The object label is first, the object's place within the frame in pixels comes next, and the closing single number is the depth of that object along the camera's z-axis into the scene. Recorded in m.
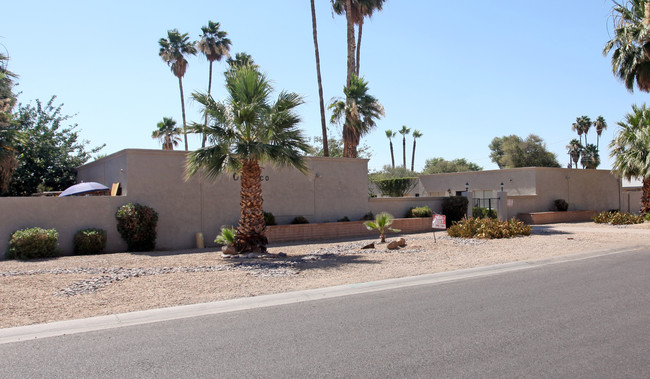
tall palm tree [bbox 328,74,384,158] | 30.83
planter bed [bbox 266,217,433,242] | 20.41
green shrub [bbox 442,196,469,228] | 26.27
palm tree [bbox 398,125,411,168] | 73.80
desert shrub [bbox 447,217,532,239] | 19.88
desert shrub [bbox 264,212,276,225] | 20.58
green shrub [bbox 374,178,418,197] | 40.72
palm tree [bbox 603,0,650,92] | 24.80
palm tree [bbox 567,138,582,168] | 60.97
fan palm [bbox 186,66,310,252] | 14.20
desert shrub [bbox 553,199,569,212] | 32.72
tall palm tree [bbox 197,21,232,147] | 44.41
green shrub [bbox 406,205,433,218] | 25.17
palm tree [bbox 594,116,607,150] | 64.86
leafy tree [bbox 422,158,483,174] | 65.12
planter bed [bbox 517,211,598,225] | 29.81
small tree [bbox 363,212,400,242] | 18.16
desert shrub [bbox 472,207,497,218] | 26.98
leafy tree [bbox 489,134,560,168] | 55.25
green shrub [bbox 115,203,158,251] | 17.27
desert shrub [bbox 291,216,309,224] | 21.77
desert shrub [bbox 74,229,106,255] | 16.55
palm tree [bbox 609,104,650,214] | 26.02
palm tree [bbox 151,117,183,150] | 47.72
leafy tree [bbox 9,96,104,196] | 25.73
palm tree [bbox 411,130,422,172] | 73.59
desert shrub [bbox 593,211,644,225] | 25.91
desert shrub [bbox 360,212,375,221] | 24.00
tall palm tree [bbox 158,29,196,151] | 45.06
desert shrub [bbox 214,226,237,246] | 15.09
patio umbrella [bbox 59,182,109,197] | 18.38
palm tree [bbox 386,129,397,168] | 73.81
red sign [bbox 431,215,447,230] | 17.14
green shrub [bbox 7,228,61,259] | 14.98
